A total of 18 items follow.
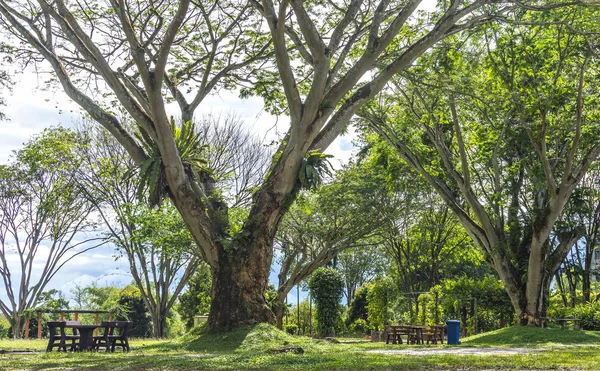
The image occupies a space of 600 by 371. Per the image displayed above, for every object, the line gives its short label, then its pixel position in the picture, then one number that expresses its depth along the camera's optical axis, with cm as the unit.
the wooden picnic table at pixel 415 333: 1961
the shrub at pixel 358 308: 3853
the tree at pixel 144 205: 2502
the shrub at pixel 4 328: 3151
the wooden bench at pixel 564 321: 1997
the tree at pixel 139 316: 3259
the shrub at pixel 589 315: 2153
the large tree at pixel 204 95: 1283
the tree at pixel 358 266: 4393
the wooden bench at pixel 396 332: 1978
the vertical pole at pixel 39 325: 2058
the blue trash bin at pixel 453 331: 1745
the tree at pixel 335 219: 2473
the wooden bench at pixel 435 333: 1964
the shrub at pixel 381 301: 3144
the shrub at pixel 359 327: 3612
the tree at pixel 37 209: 2608
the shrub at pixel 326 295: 2839
